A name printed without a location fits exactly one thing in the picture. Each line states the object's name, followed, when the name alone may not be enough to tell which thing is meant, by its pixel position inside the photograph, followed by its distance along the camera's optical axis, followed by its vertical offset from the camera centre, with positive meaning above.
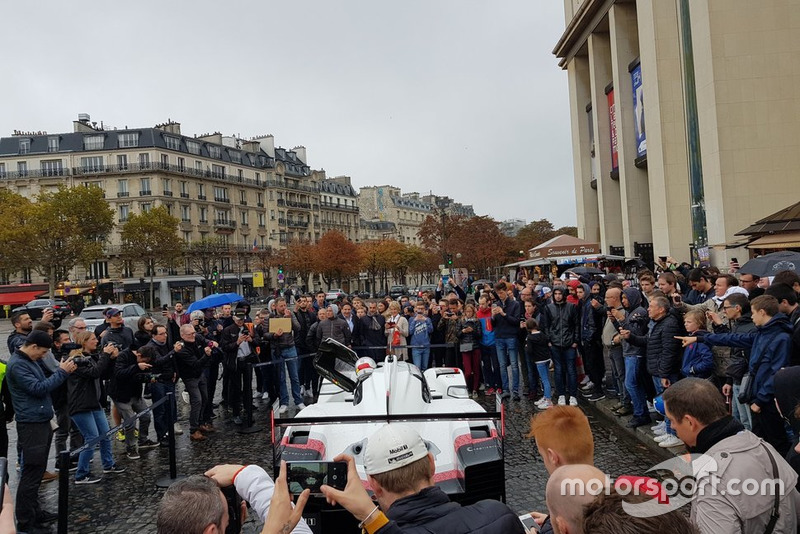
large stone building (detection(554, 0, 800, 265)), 19.89 +6.09
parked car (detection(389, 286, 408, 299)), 53.50 -1.36
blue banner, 28.23 +8.01
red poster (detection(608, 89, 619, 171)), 33.44 +8.60
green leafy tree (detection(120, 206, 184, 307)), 53.09 +5.52
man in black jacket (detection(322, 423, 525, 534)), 2.33 -0.99
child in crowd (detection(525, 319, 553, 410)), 9.65 -1.57
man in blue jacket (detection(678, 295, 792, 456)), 4.90 -1.01
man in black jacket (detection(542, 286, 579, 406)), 9.41 -1.29
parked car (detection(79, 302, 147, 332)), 23.87 -0.83
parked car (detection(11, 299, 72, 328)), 36.97 -0.45
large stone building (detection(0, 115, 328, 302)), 64.56 +14.68
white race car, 4.32 -1.40
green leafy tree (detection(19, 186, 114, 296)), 46.34 +6.30
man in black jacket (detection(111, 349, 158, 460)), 7.67 -1.26
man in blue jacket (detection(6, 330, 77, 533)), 5.50 -1.17
